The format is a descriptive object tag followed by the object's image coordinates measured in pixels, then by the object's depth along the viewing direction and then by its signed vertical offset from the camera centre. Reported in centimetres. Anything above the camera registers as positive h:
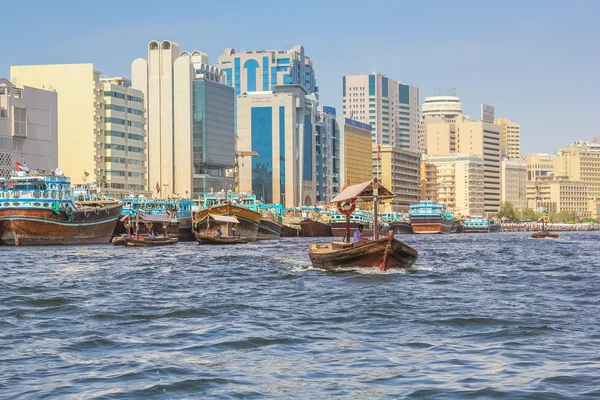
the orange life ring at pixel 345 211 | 5392 +25
